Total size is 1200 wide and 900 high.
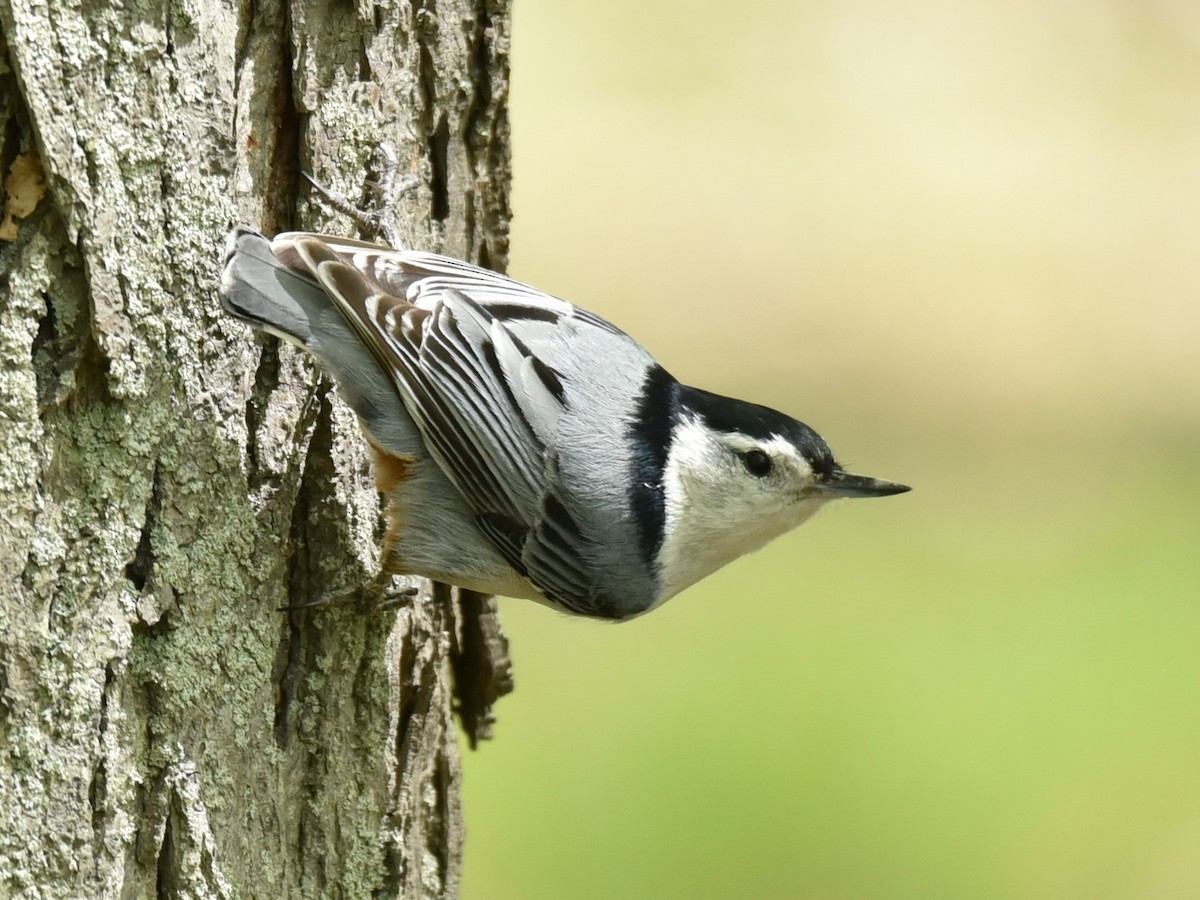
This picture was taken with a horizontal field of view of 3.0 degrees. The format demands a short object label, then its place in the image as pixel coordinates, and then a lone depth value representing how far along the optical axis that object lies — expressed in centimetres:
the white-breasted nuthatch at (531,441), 449
